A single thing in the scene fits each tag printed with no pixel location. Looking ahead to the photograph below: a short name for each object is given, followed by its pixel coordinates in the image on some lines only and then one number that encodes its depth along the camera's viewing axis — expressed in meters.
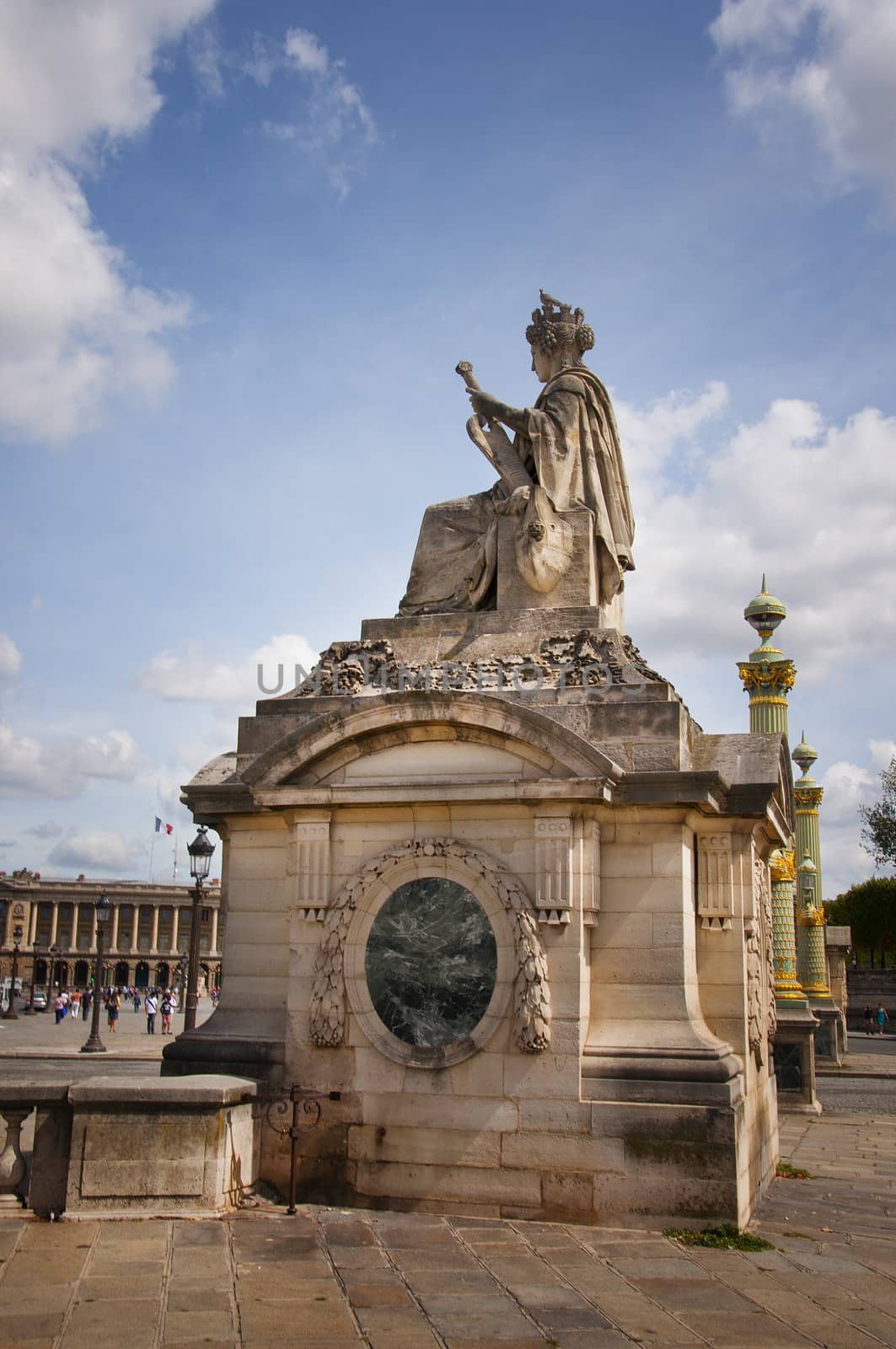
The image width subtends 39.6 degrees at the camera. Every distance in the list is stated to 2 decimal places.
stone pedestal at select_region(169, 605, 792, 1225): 9.69
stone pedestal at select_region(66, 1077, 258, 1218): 9.26
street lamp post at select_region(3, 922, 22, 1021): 52.50
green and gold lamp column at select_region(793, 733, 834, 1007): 30.11
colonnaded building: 127.62
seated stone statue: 12.27
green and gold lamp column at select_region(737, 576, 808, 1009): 22.25
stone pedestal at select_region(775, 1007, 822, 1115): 19.81
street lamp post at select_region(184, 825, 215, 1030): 23.69
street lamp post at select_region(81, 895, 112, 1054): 31.20
